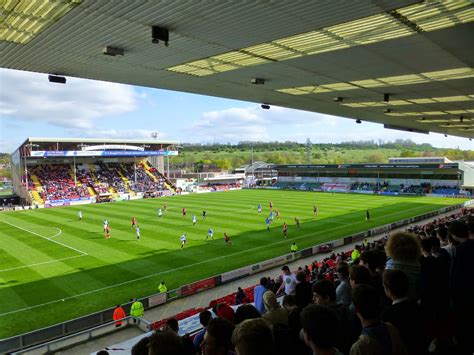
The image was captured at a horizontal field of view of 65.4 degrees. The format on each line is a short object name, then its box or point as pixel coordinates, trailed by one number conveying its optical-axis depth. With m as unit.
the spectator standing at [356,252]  16.14
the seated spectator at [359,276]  4.50
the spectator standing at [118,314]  13.58
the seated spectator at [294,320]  3.10
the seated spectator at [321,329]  2.54
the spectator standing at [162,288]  16.47
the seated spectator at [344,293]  5.38
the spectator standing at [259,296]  6.60
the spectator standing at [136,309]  13.79
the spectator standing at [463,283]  4.33
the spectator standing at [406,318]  3.36
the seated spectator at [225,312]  4.78
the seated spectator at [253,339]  2.25
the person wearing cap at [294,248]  22.76
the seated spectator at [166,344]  2.32
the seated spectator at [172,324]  6.02
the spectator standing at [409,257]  4.59
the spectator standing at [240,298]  12.56
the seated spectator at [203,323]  4.56
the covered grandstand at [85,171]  58.34
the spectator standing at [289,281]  8.71
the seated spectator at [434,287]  4.33
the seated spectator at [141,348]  2.83
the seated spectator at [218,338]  2.88
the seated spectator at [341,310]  3.90
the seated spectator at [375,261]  5.39
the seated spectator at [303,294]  4.85
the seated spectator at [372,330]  2.60
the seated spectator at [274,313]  4.30
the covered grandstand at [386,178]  60.53
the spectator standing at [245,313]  4.11
